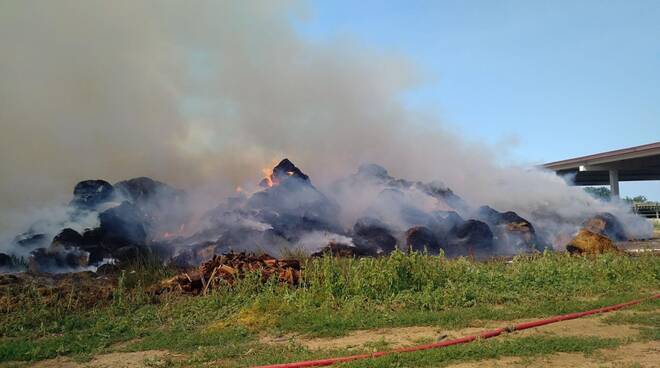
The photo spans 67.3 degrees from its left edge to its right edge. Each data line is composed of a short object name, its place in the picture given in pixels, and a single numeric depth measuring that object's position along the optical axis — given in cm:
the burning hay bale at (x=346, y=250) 1842
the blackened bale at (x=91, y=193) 2277
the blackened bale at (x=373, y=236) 2034
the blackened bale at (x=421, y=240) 2070
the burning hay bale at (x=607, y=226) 2784
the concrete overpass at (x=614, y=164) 3559
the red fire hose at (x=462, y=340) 578
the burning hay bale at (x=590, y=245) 1677
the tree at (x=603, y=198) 3586
